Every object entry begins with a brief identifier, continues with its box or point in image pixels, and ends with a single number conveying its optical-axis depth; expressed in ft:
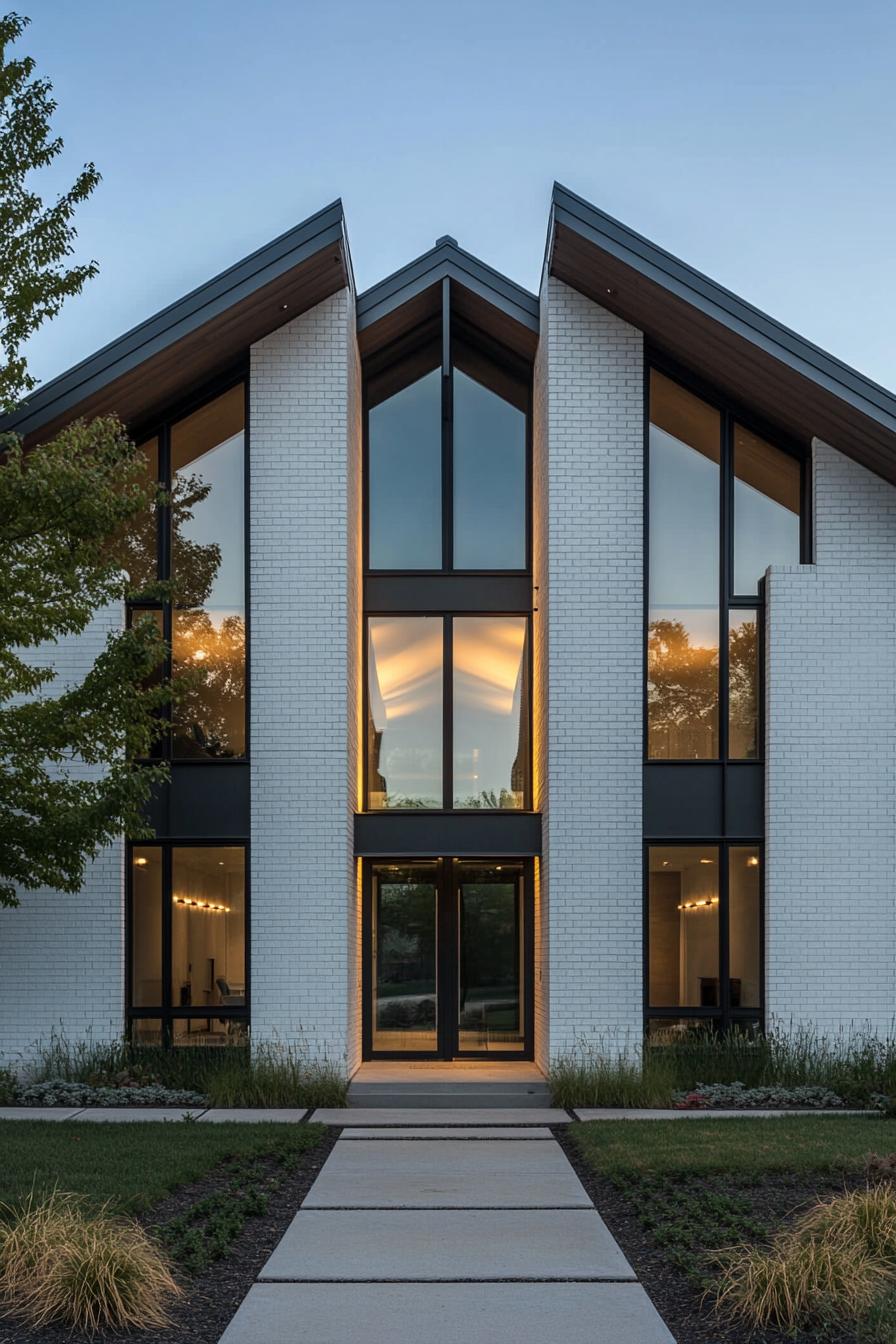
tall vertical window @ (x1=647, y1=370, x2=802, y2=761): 49.03
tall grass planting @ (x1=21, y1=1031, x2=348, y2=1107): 44.14
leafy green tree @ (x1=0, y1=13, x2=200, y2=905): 36.47
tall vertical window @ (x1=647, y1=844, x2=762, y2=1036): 47.29
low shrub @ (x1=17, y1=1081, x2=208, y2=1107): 43.21
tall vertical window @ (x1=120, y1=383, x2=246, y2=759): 48.96
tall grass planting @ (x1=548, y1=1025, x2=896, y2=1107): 44.04
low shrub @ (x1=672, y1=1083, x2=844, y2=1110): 43.32
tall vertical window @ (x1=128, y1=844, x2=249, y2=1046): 46.93
